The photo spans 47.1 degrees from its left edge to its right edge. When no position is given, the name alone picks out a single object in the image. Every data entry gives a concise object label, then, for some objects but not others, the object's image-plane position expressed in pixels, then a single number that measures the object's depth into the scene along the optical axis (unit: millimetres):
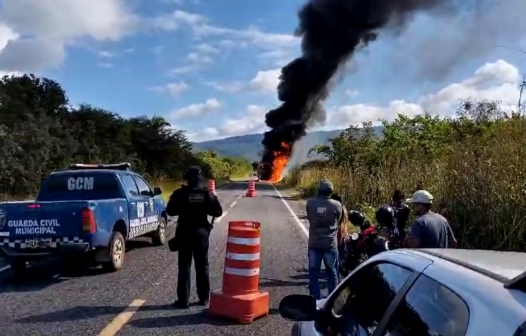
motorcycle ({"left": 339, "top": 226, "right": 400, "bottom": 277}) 8039
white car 1947
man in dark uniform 8094
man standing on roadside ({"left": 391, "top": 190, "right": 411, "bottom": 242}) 8372
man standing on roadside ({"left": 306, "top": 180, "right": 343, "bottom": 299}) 7977
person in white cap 6602
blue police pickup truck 9672
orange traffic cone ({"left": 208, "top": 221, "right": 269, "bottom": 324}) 7152
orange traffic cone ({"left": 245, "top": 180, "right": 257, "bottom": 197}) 38119
